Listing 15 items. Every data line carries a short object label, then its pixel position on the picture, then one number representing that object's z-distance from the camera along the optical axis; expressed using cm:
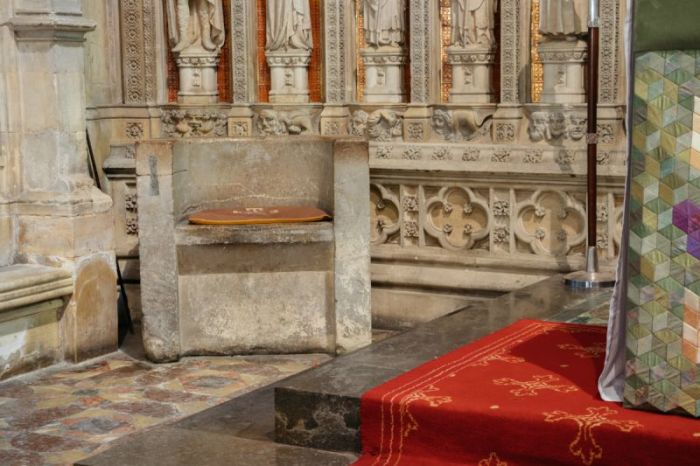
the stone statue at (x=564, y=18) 732
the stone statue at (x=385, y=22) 805
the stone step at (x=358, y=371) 437
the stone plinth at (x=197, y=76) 863
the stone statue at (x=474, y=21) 774
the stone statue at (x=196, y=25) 856
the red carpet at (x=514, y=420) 380
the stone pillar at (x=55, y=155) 726
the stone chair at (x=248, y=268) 709
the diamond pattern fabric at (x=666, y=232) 379
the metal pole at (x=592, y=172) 662
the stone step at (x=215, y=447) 432
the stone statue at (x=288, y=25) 832
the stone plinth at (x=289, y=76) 842
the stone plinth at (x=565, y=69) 743
